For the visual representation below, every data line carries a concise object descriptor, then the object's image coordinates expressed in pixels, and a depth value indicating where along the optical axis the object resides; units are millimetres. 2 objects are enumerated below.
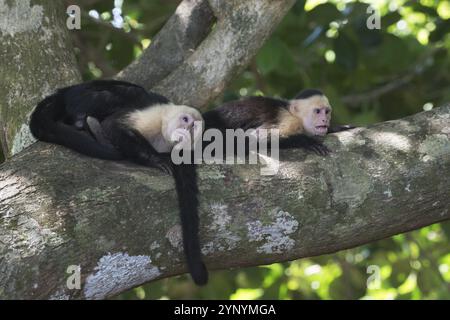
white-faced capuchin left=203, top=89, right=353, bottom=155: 7598
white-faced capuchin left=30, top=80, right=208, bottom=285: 5629
